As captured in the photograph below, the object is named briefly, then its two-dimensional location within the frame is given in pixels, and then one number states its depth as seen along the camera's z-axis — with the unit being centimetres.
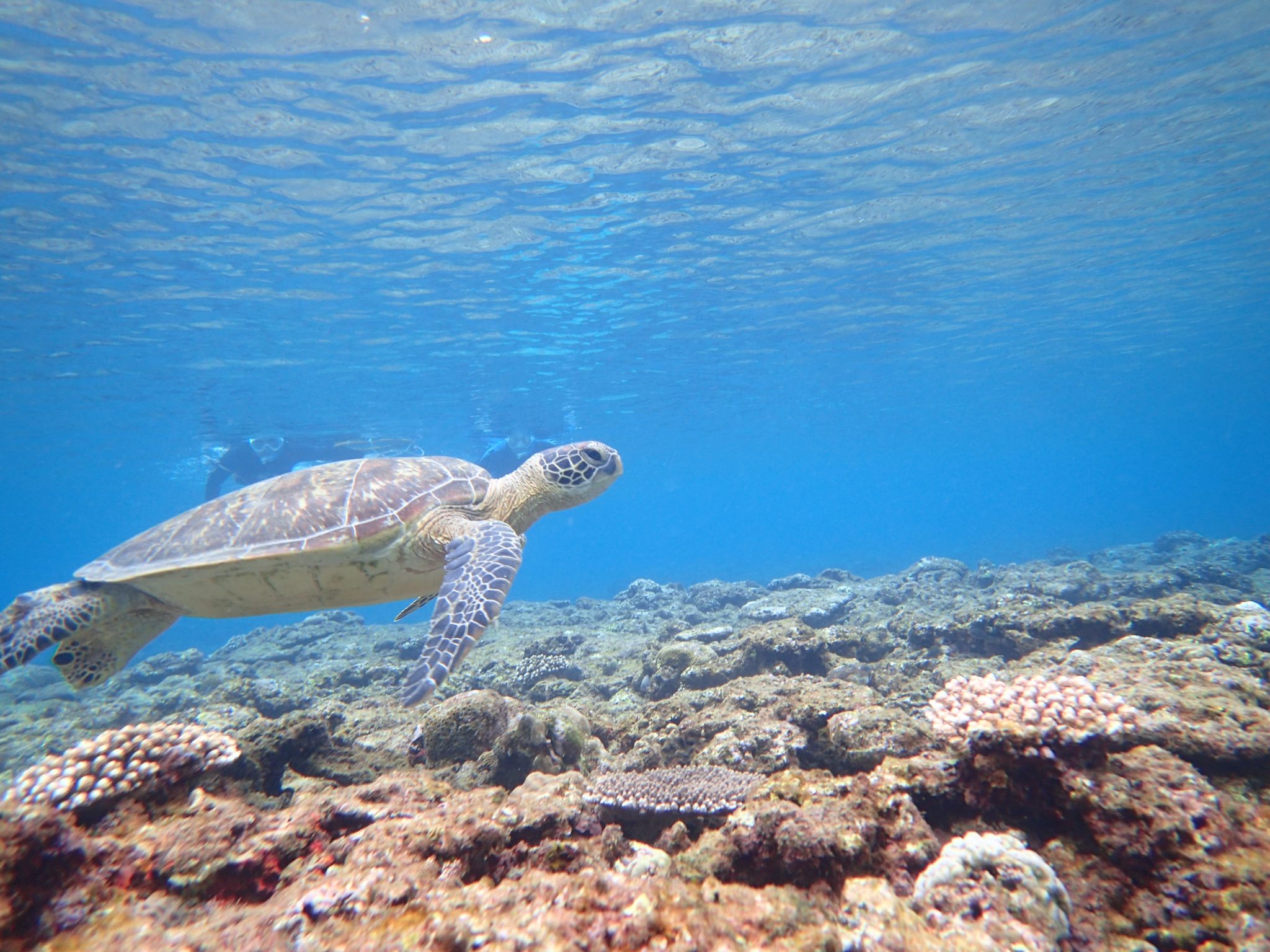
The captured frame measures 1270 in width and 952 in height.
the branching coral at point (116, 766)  223
